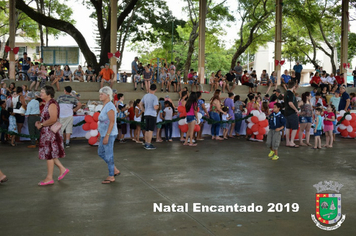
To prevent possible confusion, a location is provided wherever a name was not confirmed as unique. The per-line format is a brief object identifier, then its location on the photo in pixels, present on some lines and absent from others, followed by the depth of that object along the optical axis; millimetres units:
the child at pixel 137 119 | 12805
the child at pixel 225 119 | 14107
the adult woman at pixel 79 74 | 21266
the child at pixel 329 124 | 12242
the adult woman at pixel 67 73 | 21031
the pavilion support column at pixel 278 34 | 25766
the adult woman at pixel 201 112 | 13664
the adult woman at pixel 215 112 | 13703
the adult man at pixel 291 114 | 11906
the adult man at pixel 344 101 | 16116
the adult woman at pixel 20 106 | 12406
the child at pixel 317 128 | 12109
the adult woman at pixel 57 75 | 19044
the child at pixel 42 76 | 18550
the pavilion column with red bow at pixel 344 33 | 27844
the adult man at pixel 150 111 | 11156
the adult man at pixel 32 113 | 11547
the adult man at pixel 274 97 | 14646
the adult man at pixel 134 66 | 21172
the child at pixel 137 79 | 21078
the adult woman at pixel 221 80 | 21694
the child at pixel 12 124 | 12188
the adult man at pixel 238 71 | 23217
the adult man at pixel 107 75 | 19831
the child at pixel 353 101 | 18702
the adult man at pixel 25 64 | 20266
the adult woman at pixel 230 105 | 14325
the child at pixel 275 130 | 9867
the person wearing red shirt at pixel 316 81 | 23836
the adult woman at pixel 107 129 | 7020
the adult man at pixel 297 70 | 23934
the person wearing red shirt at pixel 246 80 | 22953
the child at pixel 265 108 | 14406
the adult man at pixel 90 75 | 21438
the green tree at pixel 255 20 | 29688
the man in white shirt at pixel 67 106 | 11227
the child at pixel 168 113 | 13367
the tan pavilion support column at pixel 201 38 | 23603
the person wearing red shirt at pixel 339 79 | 24688
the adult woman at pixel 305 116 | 12422
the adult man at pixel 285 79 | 24247
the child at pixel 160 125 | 13410
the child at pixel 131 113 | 13150
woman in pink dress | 6957
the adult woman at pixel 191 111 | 12047
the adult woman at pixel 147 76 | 19858
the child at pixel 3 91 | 14561
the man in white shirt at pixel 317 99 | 16278
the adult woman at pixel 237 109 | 14578
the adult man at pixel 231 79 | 22316
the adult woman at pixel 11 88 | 15962
